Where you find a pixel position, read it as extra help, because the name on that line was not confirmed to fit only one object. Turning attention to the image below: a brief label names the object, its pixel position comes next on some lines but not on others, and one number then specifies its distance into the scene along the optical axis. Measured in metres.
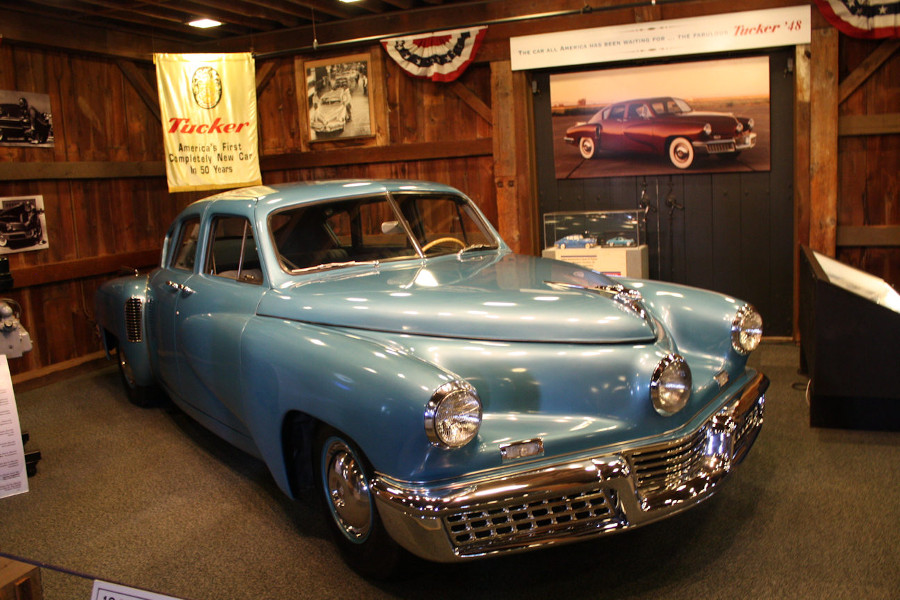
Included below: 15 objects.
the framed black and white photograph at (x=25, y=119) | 5.99
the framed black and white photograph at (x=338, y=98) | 6.93
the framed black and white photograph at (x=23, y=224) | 6.00
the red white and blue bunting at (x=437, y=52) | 6.43
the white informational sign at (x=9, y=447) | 3.44
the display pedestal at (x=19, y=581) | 1.78
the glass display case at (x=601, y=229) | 6.02
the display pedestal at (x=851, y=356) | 3.83
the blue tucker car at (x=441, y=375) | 2.36
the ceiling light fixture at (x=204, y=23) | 6.71
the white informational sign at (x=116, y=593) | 1.66
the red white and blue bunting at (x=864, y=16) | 5.35
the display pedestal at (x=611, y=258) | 5.82
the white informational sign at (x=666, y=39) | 5.60
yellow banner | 6.53
